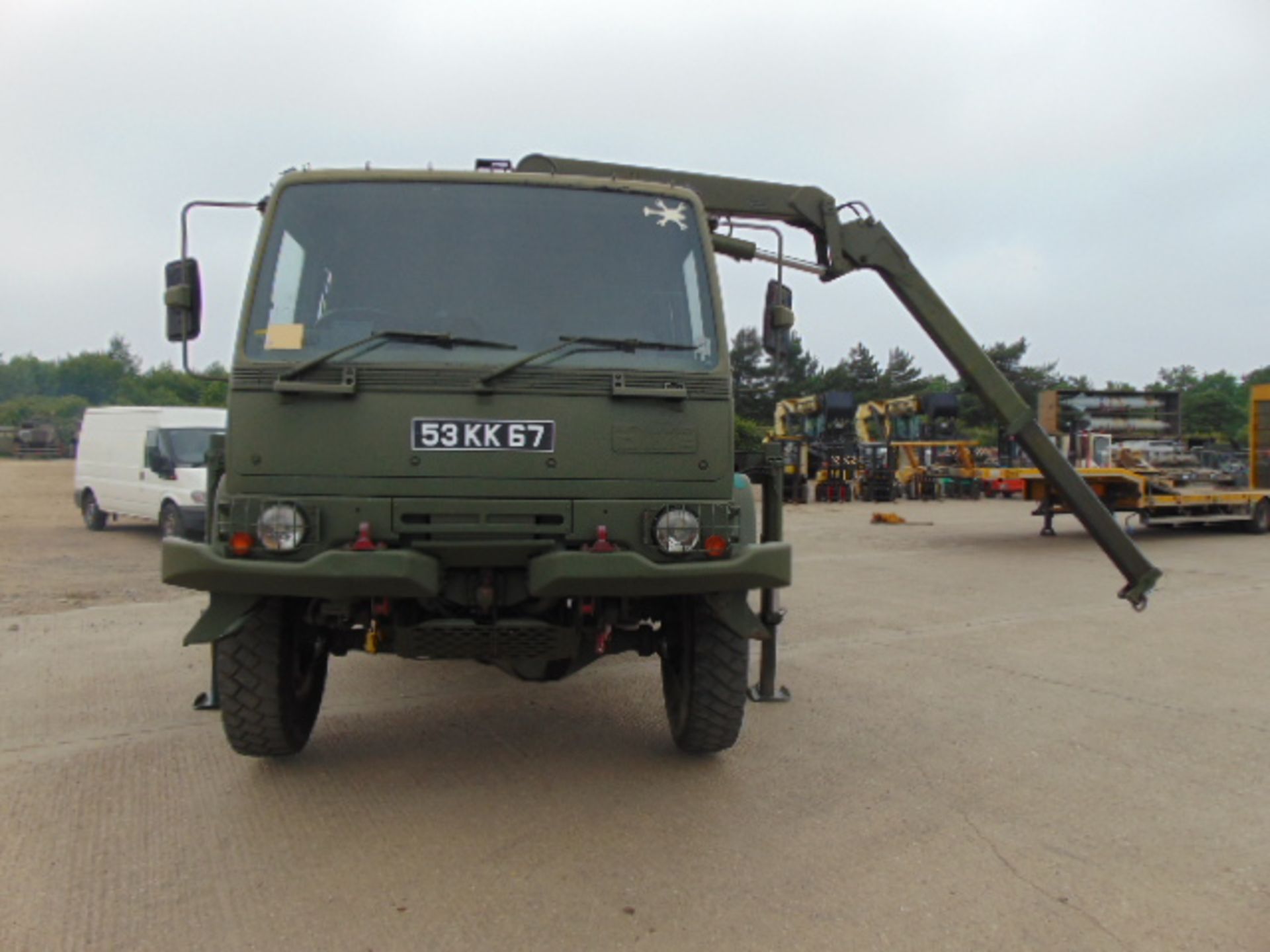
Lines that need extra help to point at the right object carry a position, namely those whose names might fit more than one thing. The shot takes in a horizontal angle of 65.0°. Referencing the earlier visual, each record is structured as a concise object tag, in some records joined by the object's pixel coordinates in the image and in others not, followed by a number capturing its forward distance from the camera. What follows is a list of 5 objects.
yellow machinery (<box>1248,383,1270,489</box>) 18.34
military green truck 3.76
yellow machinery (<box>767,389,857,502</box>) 24.64
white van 13.20
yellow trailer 15.44
